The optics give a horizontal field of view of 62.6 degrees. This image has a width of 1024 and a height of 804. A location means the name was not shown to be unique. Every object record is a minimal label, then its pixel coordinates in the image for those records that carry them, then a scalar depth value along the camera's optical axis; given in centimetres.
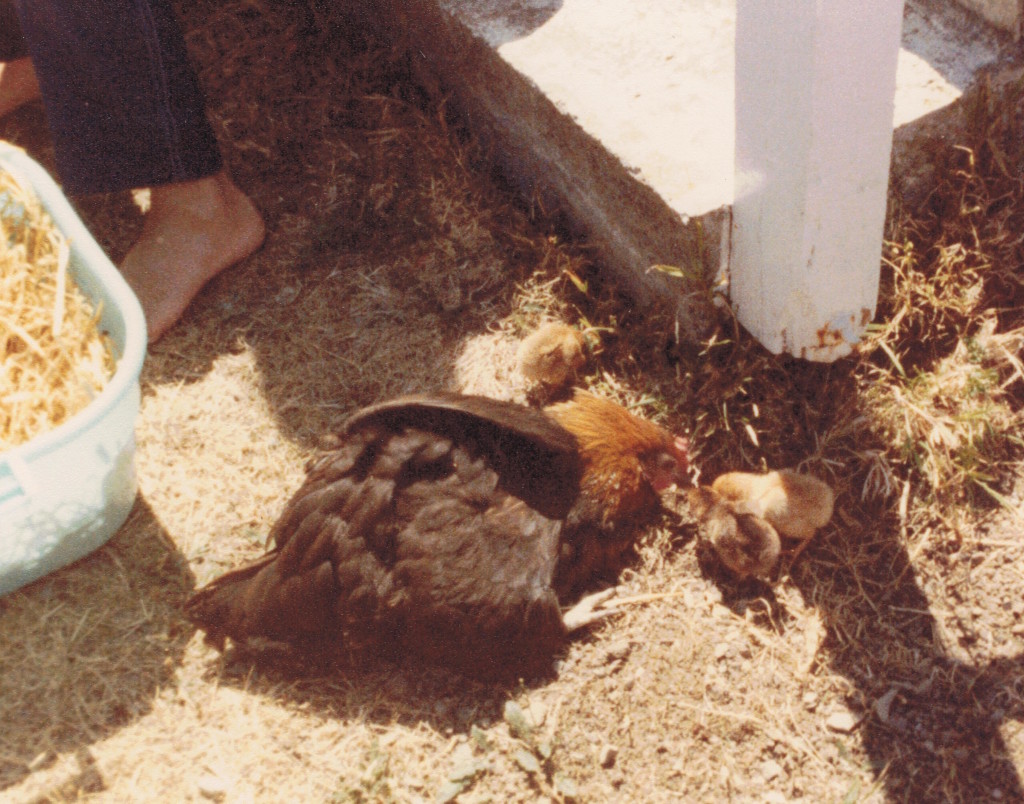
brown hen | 215
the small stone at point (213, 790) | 217
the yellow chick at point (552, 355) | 262
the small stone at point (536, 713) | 218
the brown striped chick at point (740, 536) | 220
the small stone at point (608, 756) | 212
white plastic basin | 210
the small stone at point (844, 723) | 208
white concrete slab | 234
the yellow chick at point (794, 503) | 221
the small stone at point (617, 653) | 229
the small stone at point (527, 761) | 211
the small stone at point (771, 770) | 207
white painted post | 172
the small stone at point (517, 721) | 216
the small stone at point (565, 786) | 207
